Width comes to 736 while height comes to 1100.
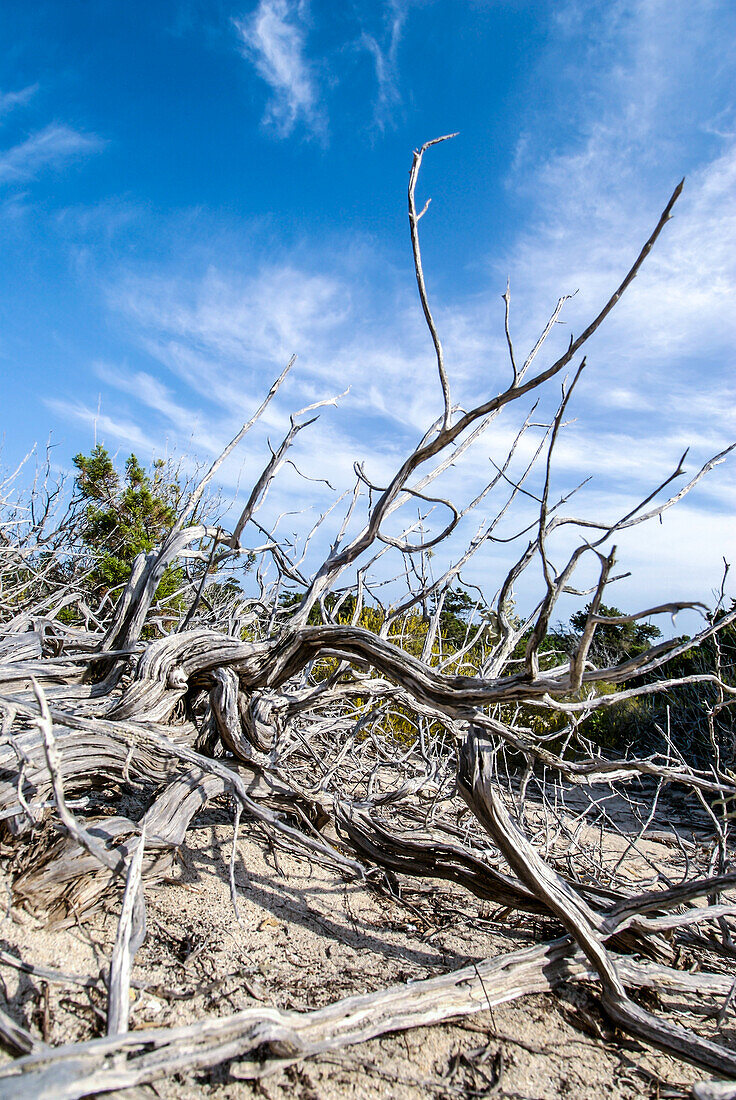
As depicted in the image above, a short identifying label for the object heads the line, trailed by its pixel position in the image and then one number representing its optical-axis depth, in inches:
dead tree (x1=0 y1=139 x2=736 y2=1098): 62.7
